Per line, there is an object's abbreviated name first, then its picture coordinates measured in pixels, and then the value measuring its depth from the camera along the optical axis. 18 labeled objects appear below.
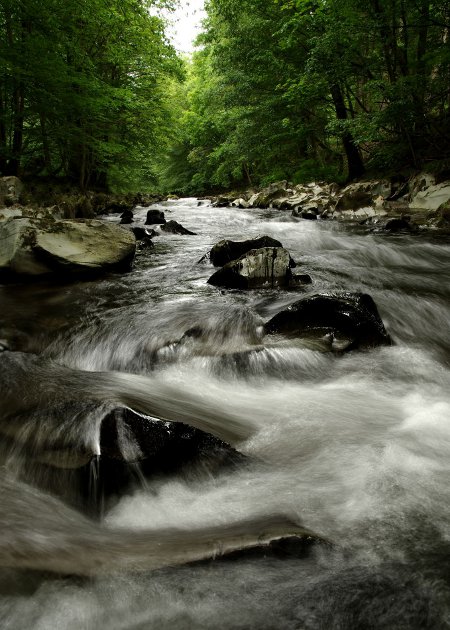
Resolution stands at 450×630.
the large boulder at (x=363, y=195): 11.84
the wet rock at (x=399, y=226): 9.02
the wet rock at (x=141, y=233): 8.73
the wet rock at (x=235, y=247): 6.25
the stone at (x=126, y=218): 11.90
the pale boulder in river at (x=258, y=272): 5.16
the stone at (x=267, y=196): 16.36
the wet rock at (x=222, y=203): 18.98
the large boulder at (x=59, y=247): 5.42
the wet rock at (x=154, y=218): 11.91
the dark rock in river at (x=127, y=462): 1.79
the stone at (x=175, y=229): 10.12
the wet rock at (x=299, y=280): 5.25
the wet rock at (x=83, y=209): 12.12
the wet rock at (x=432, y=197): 9.92
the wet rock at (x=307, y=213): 12.11
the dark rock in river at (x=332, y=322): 3.58
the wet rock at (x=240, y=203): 17.19
